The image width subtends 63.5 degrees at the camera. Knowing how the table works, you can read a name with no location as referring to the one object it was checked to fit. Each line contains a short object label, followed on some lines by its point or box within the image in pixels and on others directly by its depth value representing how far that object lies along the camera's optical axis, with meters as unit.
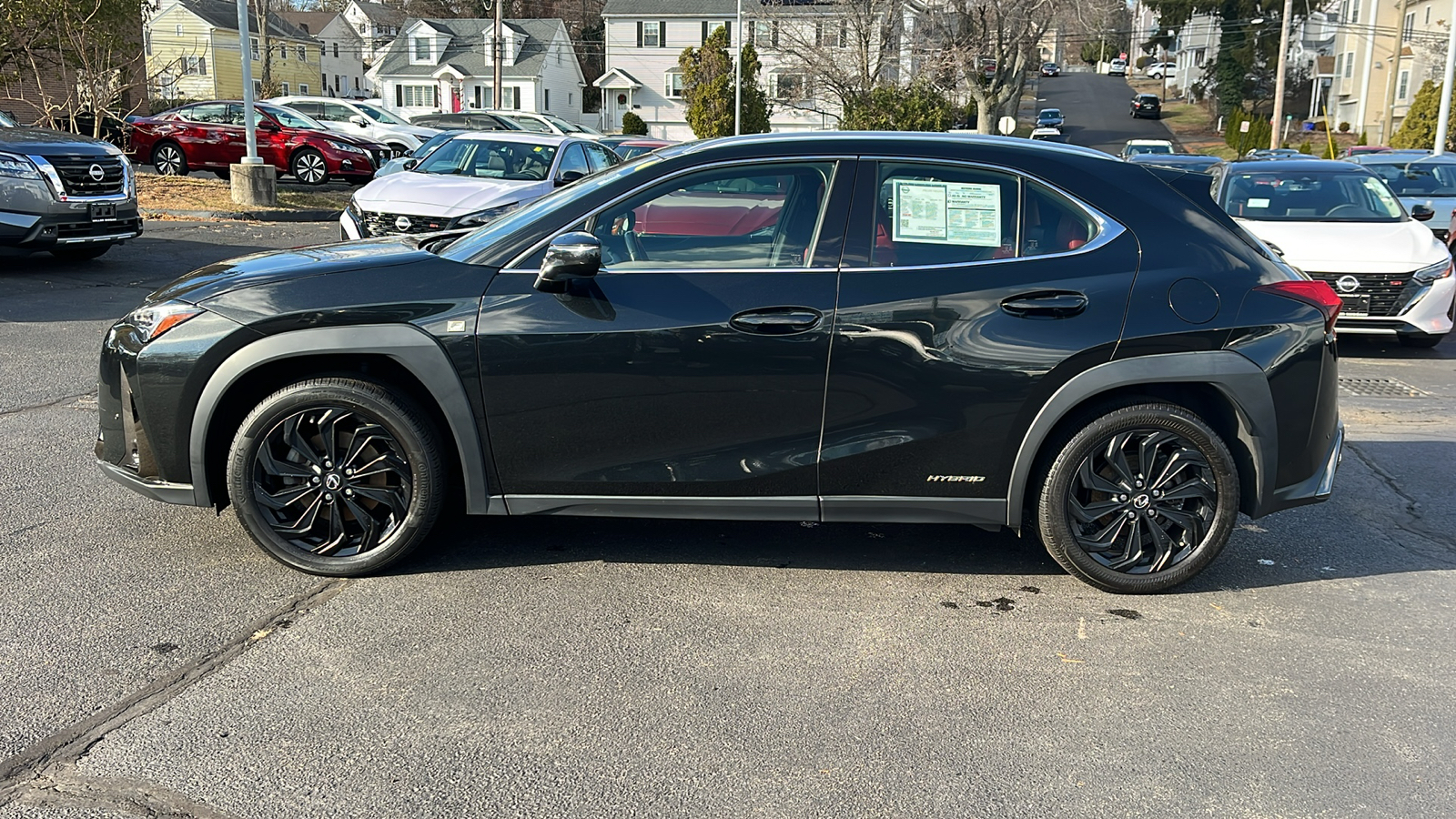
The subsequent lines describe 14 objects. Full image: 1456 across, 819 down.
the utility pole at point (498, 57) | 48.00
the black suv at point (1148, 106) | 71.94
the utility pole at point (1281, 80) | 46.34
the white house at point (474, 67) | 67.50
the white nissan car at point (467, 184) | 11.96
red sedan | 21.62
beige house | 45.91
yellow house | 65.50
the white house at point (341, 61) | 79.31
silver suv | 11.40
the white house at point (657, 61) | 66.06
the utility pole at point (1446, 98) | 27.50
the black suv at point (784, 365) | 4.29
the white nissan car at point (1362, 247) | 9.80
